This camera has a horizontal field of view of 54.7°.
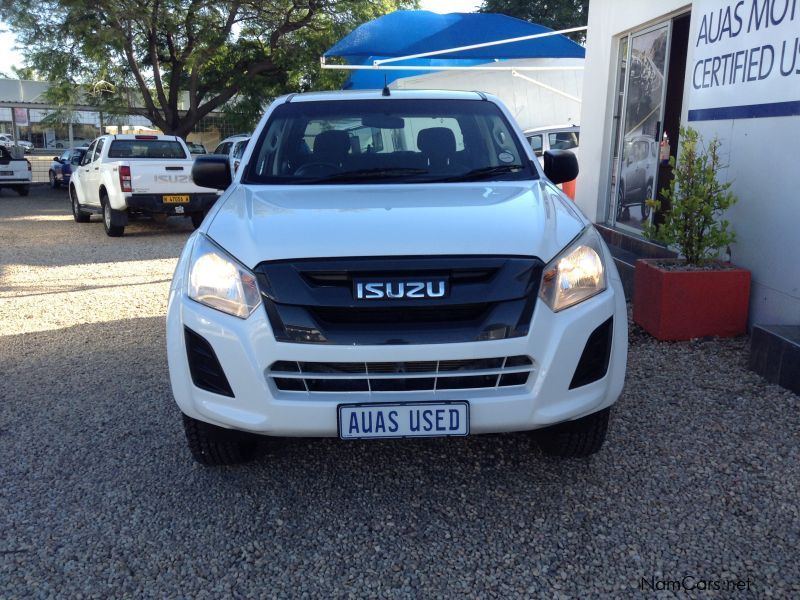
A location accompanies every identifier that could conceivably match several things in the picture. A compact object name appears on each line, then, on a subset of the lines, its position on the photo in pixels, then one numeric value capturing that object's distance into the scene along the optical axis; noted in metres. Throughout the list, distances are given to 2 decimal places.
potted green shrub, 5.45
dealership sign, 5.26
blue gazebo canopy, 13.77
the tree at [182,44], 20.73
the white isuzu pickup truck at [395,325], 2.84
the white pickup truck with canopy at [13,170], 22.09
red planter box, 5.43
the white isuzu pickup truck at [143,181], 12.62
